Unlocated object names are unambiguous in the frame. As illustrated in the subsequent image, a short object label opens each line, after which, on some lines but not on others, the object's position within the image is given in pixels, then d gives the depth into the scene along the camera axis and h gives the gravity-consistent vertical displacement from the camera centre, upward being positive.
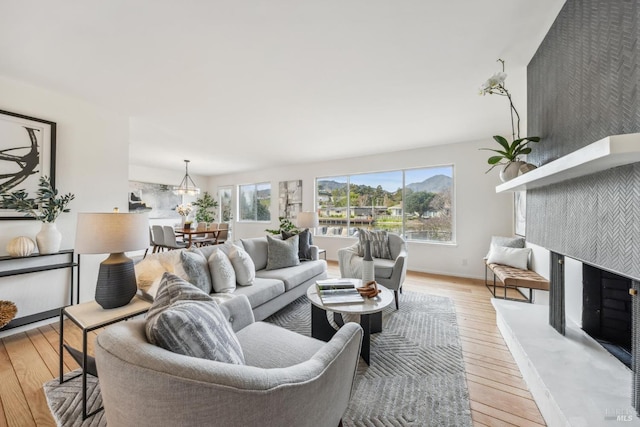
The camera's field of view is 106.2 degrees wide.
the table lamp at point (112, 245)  1.53 -0.21
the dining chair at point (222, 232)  5.92 -0.47
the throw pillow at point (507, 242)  3.31 -0.38
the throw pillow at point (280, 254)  3.09 -0.53
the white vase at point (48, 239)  2.25 -0.25
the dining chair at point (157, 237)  5.25 -0.52
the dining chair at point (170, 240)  4.95 -0.55
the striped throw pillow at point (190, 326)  0.76 -0.39
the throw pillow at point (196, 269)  2.01 -0.48
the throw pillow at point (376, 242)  3.43 -0.41
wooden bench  2.57 -0.70
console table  2.10 -0.52
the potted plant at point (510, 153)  1.80 +0.51
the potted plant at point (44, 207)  2.18 +0.05
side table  1.36 -0.64
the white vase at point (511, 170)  1.89 +0.36
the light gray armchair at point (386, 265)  2.87 -0.65
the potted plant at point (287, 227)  4.67 -0.26
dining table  4.95 -0.42
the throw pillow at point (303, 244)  3.58 -0.45
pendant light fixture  5.73 +0.57
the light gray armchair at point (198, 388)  0.63 -0.50
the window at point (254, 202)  6.73 +0.35
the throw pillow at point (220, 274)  2.19 -0.56
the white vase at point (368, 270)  2.22 -0.52
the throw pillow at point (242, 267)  2.41 -0.54
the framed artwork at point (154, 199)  6.11 +0.38
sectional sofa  1.99 -0.58
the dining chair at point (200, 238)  5.22 -0.57
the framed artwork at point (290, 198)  6.06 +0.40
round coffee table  1.81 -0.82
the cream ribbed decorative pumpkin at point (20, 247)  2.11 -0.30
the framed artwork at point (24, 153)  2.18 +0.57
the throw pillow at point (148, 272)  1.90 -0.48
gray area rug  1.38 -1.16
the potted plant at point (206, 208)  7.26 +0.17
